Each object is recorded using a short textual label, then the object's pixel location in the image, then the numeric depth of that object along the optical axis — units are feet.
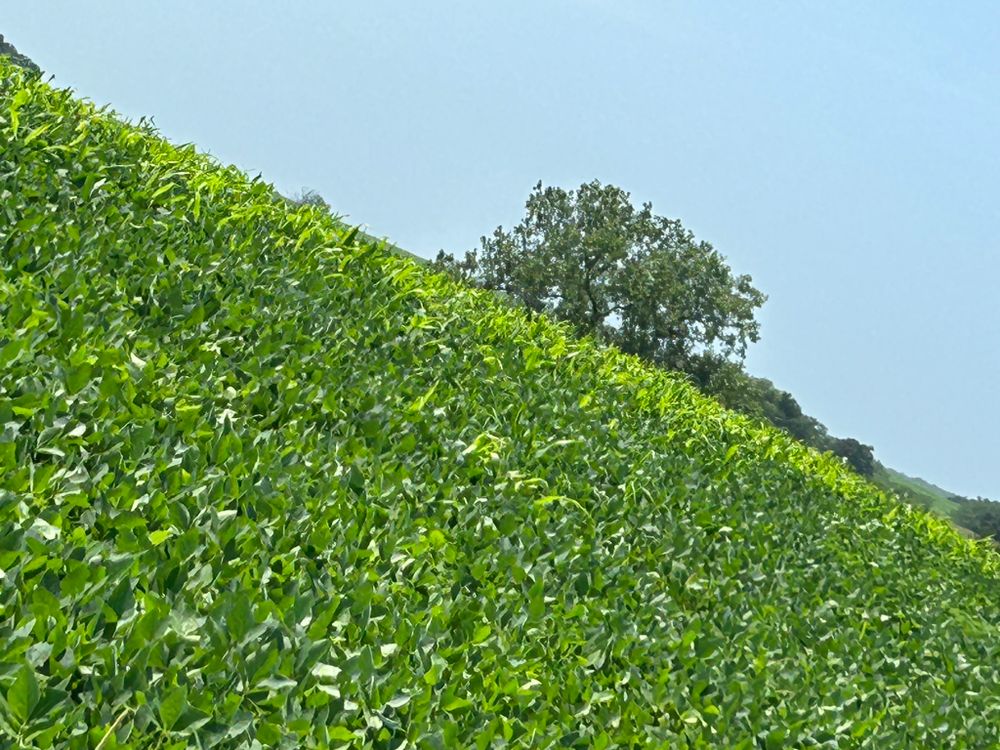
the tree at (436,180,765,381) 151.84
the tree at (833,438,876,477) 341.41
